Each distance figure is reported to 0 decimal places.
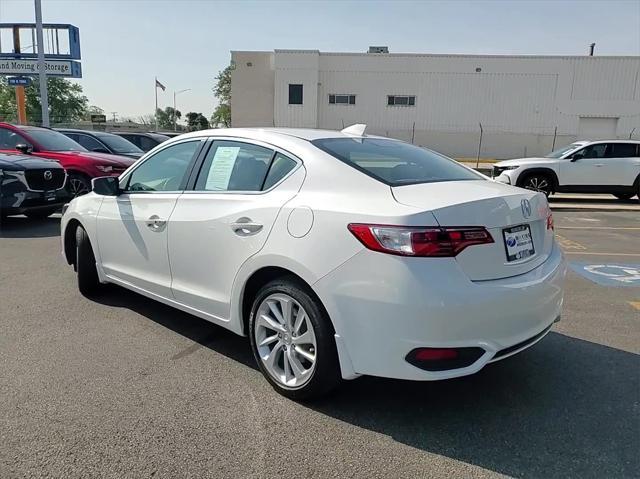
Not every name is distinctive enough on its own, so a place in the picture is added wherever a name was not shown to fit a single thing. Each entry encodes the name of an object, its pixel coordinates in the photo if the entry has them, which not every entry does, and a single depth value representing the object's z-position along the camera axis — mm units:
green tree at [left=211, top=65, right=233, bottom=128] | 80375
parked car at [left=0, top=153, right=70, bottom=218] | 8555
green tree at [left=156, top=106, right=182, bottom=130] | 95412
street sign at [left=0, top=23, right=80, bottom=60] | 26375
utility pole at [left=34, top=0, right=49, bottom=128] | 19672
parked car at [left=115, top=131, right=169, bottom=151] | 16281
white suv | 13430
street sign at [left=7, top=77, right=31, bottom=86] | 25344
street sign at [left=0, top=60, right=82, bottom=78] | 25469
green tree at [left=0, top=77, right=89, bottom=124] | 59681
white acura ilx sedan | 2498
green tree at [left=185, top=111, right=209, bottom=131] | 91856
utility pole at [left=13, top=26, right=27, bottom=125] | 25594
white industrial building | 31844
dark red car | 10250
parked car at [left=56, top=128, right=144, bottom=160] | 12602
